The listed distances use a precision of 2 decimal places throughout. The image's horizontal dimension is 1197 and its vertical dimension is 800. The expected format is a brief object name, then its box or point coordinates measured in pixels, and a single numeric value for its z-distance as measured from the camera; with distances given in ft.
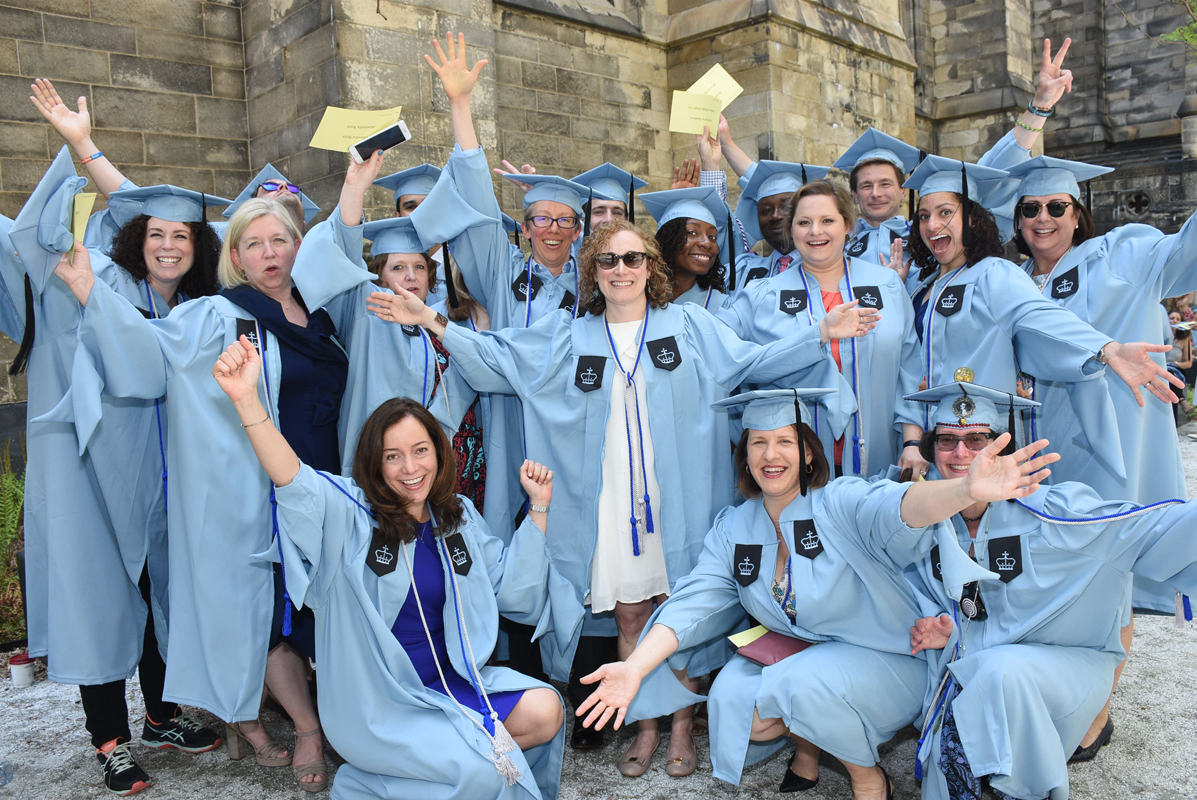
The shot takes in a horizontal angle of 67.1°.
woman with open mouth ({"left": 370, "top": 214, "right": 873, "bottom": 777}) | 11.09
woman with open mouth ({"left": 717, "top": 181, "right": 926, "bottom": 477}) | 11.75
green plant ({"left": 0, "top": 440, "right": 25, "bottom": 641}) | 16.03
